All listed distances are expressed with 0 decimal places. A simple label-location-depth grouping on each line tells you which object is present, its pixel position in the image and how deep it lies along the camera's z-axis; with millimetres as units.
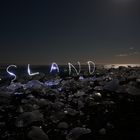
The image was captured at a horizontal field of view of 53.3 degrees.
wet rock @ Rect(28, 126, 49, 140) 2226
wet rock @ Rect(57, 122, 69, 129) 2521
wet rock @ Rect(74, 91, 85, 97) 4096
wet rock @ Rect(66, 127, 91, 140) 2247
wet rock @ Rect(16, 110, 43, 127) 2603
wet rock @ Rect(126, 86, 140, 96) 3640
